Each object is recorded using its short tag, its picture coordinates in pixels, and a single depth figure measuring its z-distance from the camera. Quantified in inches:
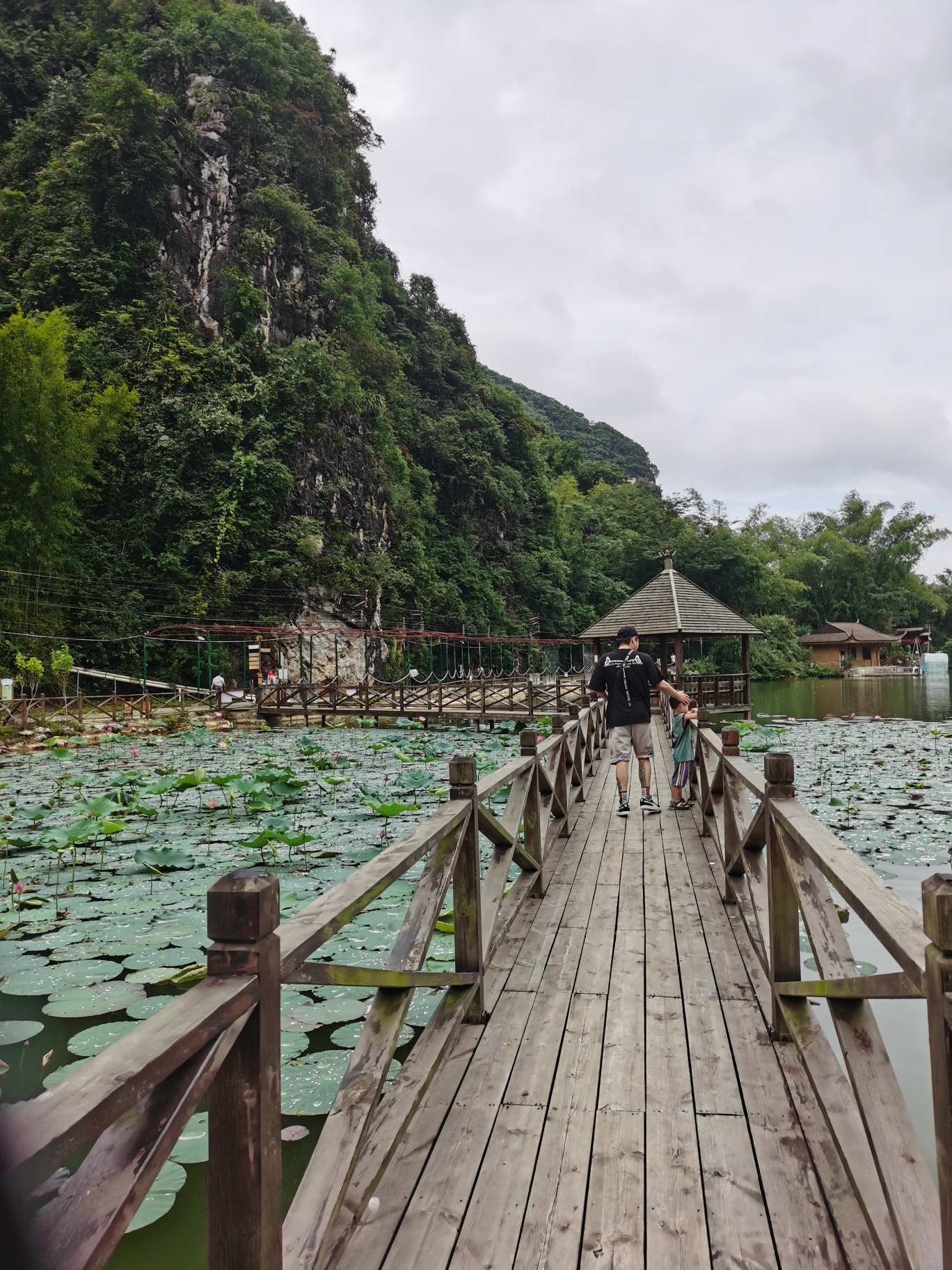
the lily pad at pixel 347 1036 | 112.3
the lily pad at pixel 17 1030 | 115.4
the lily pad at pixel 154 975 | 130.6
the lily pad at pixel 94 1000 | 120.3
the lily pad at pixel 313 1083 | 97.3
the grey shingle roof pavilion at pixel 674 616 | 717.3
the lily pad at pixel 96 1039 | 109.7
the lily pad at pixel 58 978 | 130.0
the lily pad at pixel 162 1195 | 80.7
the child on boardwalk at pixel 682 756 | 239.0
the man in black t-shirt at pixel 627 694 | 223.6
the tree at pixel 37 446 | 671.1
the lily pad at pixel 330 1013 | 118.0
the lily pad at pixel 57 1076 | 102.3
